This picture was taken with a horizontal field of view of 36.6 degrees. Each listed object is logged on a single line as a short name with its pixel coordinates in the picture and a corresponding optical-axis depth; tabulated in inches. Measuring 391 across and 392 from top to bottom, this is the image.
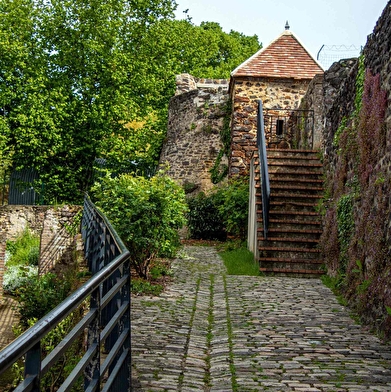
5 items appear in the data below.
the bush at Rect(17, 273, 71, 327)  371.6
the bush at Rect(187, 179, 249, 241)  674.6
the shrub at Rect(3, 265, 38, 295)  734.5
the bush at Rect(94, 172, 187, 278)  363.9
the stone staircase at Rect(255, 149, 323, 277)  414.9
